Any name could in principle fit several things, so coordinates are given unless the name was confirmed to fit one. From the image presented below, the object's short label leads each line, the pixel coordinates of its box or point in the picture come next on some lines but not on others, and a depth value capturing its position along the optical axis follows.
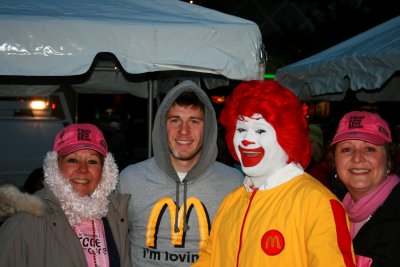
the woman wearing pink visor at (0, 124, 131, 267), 2.62
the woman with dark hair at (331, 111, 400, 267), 2.56
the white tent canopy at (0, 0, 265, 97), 3.02
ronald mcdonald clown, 2.12
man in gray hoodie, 3.17
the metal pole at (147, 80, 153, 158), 5.32
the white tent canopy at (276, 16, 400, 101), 4.17
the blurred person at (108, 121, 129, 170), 13.28
